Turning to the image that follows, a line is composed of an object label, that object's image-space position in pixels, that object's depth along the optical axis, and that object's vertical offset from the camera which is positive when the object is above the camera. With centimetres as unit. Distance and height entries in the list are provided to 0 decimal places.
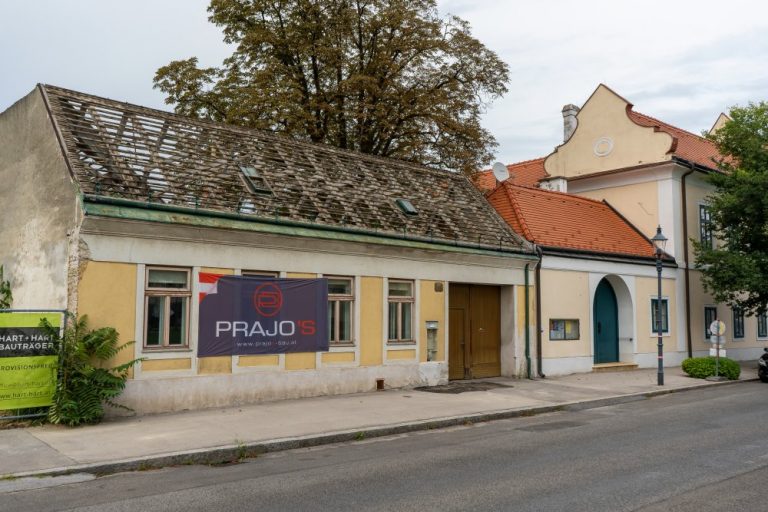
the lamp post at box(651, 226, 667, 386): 1889 +38
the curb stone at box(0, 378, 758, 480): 887 -190
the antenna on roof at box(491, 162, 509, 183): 2411 +518
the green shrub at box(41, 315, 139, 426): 1149 -101
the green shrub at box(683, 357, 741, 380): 2130 -143
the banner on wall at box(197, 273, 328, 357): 1393 +6
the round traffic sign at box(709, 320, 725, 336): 2050 -19
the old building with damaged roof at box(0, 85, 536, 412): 1280 +151
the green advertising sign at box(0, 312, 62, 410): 1130 -74
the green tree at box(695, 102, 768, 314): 2369 +375
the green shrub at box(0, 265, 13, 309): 1425 +42
